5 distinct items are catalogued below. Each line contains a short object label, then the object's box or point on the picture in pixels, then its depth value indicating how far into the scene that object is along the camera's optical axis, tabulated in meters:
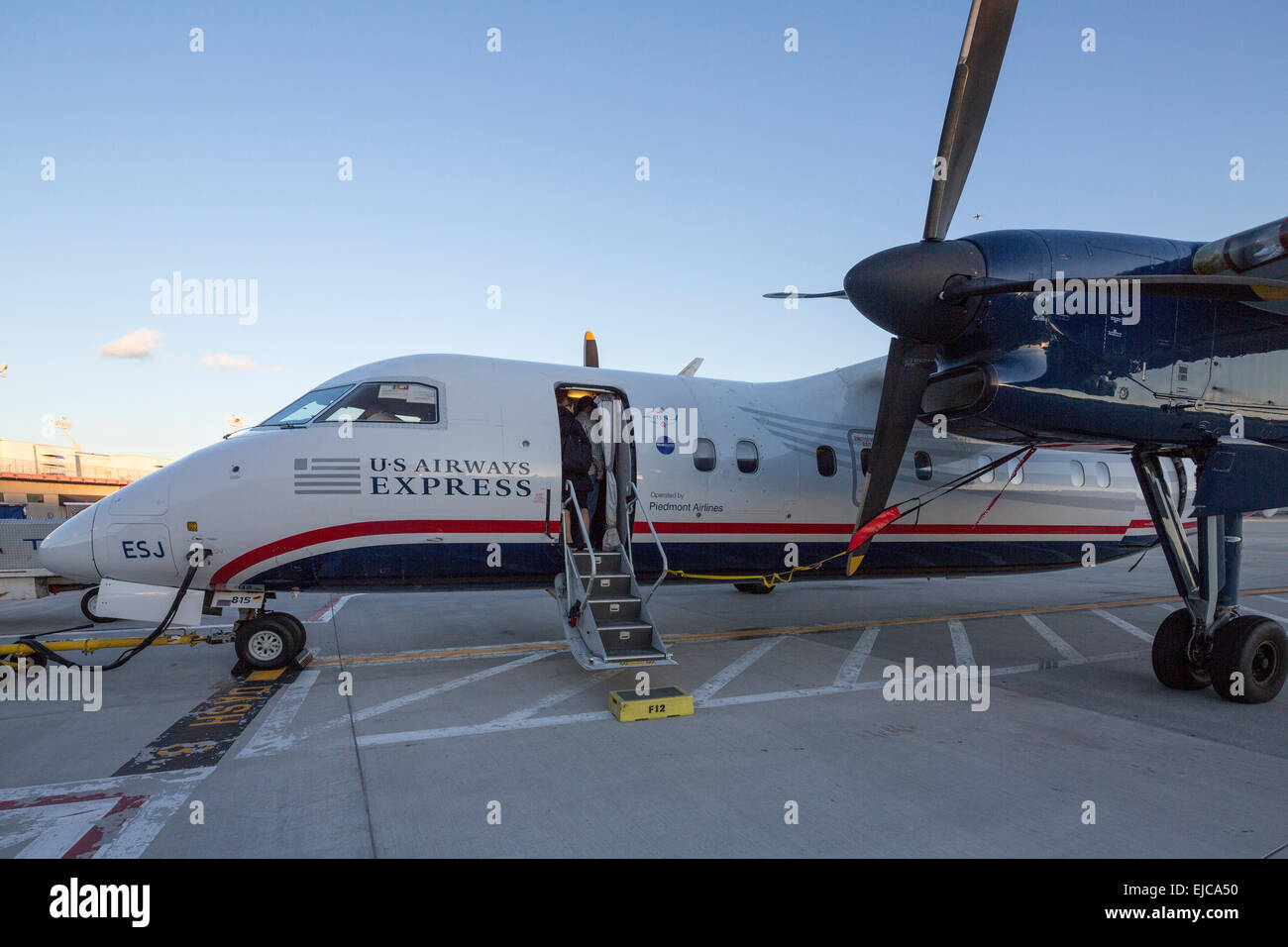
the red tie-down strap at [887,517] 8.09
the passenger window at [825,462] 9.80
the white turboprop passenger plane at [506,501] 7.29
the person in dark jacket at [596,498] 9.08
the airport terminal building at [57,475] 50.09
